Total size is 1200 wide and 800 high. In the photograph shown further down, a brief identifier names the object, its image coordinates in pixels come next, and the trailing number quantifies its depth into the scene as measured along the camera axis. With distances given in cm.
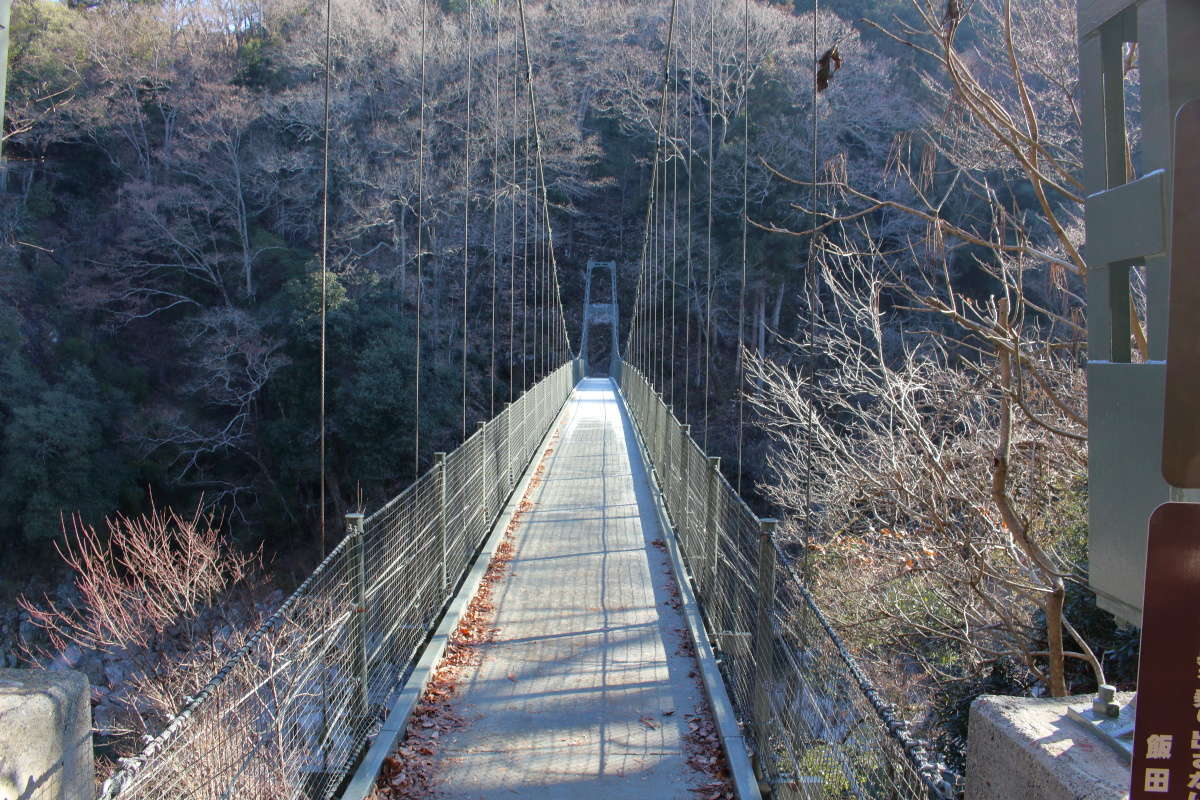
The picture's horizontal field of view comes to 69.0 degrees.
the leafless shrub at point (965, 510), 423
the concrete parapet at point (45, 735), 124
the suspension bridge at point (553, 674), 221
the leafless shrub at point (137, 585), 1109
